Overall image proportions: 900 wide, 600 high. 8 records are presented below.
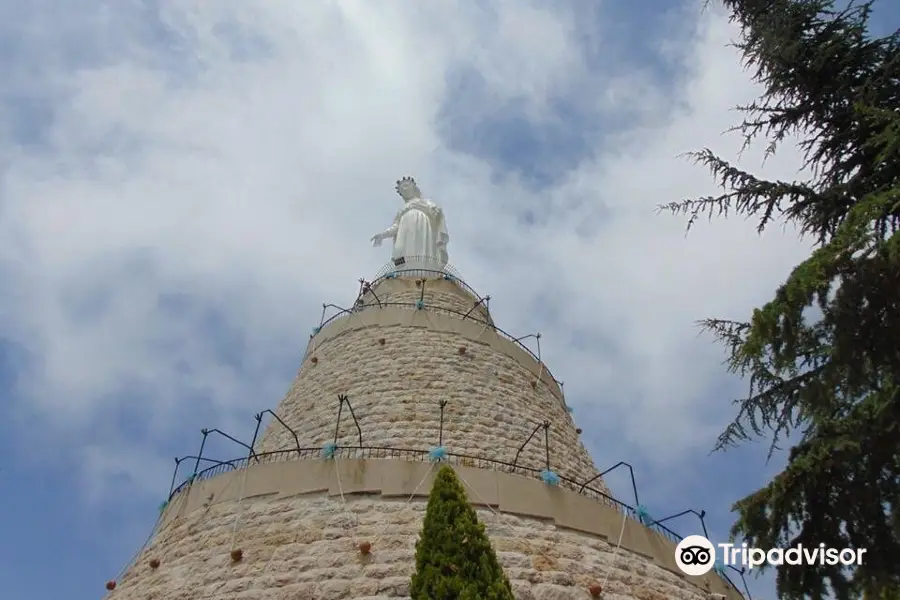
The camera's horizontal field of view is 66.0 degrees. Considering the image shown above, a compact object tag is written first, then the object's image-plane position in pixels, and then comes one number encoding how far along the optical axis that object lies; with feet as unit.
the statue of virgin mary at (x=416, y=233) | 62.80
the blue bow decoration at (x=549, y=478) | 29.65
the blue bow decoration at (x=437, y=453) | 29.22
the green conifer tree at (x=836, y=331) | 18.04
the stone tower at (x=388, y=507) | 24.96
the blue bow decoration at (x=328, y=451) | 29.64
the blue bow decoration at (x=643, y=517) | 30.76
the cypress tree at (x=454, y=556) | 19.48
